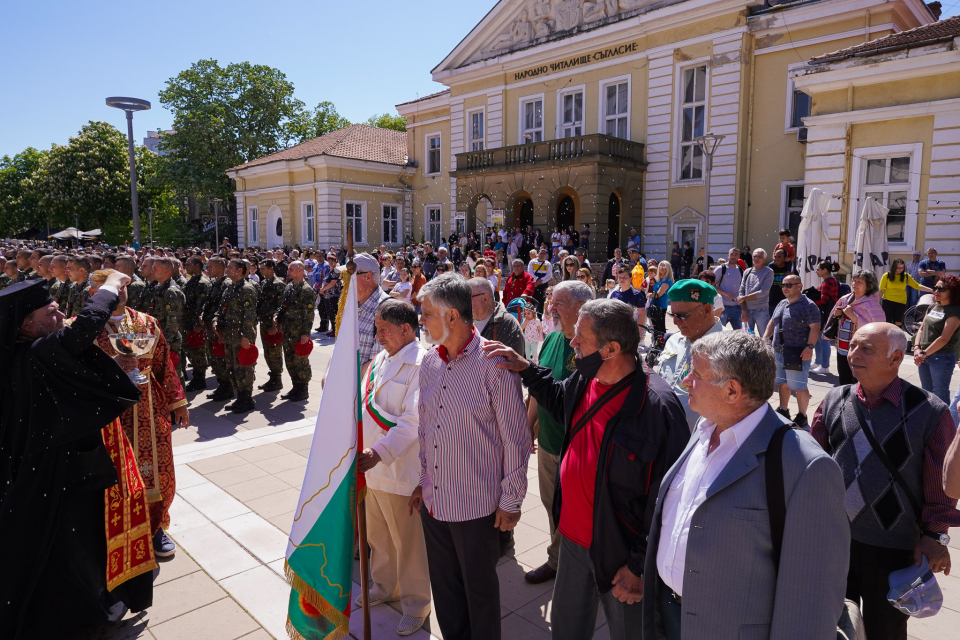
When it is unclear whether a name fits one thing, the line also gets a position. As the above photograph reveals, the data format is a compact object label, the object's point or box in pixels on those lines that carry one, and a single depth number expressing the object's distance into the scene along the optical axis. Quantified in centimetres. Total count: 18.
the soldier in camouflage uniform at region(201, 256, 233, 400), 856
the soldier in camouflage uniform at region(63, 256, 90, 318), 824
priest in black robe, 311
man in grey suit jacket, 167
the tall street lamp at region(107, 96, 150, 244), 2231
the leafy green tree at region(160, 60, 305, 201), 3688
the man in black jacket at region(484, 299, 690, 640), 240
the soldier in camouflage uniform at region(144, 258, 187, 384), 792
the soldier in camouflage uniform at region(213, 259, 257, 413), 808
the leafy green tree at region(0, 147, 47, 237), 5494
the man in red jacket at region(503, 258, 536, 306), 1134
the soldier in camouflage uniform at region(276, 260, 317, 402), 860
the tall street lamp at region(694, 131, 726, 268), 1562
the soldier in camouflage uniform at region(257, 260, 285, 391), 890
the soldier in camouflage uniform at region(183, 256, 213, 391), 897
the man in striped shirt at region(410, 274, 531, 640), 292
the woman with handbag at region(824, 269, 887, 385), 686
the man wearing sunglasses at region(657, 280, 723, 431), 345
